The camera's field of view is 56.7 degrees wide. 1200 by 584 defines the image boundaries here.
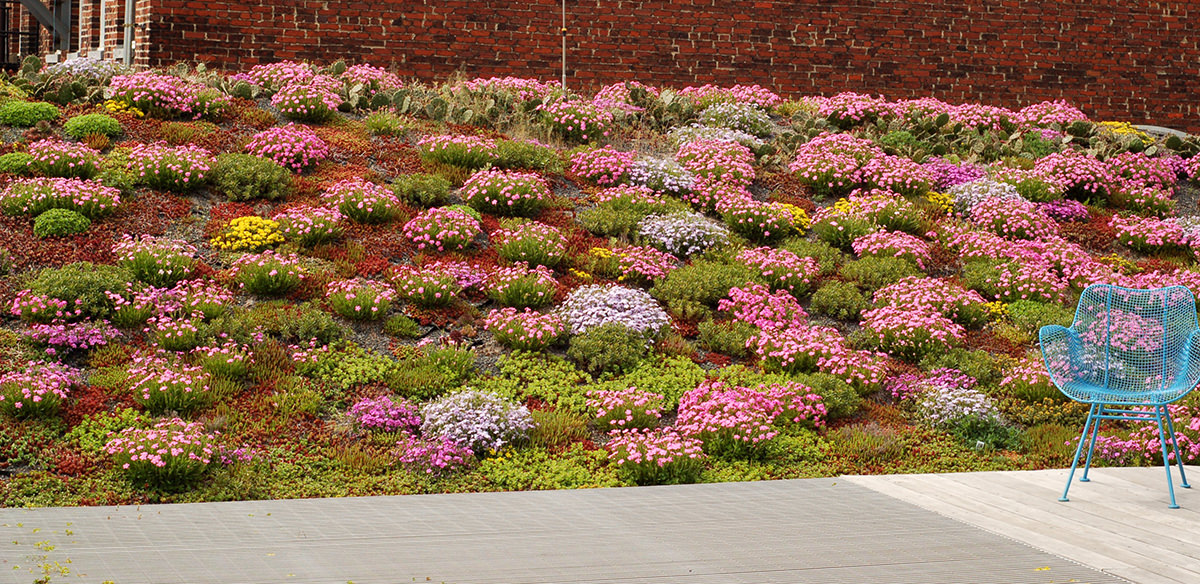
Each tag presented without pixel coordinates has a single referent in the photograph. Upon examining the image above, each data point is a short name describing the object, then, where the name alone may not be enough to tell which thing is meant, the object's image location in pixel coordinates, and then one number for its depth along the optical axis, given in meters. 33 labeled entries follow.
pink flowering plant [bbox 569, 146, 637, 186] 12.39
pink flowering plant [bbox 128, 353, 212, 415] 7.41
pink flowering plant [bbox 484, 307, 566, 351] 8.84
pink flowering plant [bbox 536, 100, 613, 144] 13.68
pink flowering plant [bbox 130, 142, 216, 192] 10.88
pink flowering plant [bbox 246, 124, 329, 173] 11.69
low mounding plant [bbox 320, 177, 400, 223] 10.70
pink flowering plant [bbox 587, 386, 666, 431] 7.91
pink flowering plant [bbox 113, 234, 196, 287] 9.20
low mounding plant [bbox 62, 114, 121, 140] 11.78
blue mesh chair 6.47
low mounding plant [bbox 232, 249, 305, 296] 9.20
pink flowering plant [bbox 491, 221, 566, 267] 10.20
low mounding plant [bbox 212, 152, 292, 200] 10.95
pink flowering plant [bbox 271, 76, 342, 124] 13.00
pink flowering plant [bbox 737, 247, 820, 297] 10.45
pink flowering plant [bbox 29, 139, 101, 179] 10.77
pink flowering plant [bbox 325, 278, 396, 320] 8.96
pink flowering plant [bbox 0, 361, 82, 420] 7.09
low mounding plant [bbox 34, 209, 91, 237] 9.66
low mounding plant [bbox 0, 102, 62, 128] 11.88
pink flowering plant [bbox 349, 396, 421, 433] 7.54
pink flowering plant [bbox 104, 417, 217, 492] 6.45
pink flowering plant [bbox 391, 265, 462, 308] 9.34
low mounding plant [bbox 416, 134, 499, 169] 12.20
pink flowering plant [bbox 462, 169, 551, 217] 11.27
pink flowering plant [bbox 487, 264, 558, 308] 9.48
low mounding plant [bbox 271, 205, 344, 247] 10.11
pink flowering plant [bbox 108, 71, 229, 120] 12.63
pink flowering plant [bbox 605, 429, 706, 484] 7.14
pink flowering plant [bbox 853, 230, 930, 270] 11.15
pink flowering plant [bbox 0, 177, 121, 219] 9.99
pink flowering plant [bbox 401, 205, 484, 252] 10.36
